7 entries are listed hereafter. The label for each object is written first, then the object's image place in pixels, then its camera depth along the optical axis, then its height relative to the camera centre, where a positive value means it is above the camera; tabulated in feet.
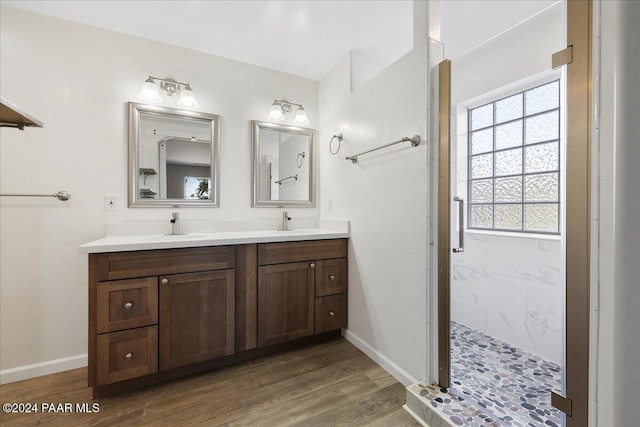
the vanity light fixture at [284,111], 8.12 +3.13
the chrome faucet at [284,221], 8.34 -0.27
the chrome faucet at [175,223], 6.92 -0.29
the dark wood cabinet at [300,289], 6.51 -1.98
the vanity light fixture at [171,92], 6.63 +3.11
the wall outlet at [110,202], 6.48 +0.23
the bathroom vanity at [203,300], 5.05 -1.96
